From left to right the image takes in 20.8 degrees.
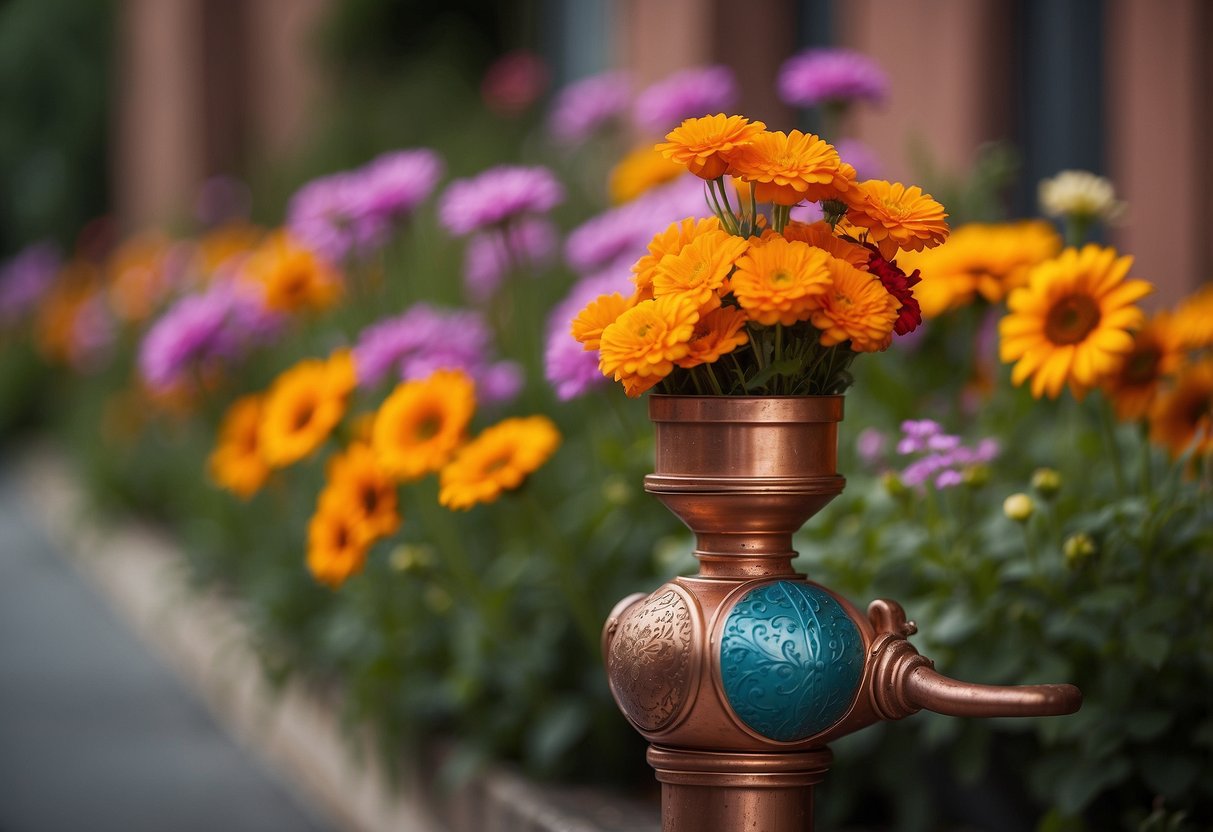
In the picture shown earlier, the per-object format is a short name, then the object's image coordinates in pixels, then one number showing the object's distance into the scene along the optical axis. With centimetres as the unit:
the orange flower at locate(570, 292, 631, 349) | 175
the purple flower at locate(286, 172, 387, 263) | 281
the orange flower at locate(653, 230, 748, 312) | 169
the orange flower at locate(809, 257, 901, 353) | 169
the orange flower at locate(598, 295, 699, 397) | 168
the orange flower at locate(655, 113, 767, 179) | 171
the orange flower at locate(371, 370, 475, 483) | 214
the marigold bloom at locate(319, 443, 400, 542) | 221
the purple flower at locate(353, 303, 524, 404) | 251
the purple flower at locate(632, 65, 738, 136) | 294
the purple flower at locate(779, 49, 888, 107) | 253
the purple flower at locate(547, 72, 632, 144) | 347
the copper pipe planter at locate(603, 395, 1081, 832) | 171
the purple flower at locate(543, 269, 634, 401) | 207
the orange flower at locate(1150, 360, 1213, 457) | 210
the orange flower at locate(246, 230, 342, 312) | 301
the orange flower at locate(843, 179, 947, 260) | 172
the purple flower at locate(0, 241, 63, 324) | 980
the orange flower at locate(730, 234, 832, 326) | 167
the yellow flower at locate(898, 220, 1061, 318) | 217
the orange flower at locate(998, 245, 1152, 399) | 190
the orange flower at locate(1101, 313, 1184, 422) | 205
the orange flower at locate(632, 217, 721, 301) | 174
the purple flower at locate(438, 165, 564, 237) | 244
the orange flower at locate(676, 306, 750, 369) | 169
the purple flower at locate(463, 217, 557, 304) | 270
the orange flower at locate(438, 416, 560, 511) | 204
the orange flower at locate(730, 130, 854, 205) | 170
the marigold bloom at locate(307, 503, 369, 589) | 220
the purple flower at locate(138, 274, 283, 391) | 308
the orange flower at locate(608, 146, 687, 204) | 287
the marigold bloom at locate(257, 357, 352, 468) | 230
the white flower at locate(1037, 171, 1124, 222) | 215
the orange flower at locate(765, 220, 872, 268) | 173
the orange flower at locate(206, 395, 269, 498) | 253
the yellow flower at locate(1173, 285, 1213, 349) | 203
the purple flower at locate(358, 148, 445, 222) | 274
